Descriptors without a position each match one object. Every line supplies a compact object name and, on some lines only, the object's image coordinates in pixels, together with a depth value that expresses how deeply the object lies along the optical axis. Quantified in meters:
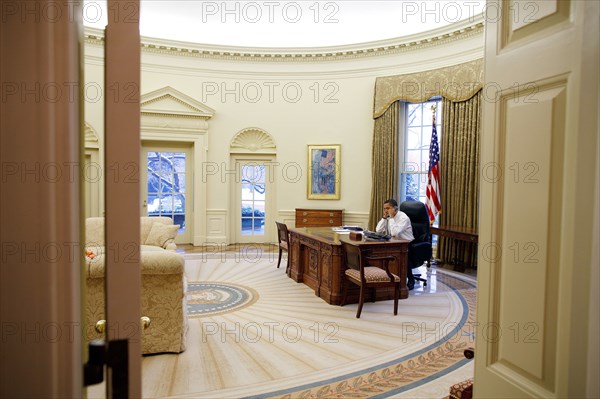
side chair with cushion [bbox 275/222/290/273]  7.13
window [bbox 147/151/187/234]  10.27
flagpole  8.52
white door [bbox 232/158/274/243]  10.73
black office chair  6.43
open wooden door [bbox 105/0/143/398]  0.94
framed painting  10.36
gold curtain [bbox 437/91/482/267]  7.92
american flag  8.23
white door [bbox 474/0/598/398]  1.20
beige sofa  3.62
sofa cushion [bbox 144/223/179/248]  7.12
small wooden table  6.91
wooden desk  5.46
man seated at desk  6.00
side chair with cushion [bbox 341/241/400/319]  4.91
